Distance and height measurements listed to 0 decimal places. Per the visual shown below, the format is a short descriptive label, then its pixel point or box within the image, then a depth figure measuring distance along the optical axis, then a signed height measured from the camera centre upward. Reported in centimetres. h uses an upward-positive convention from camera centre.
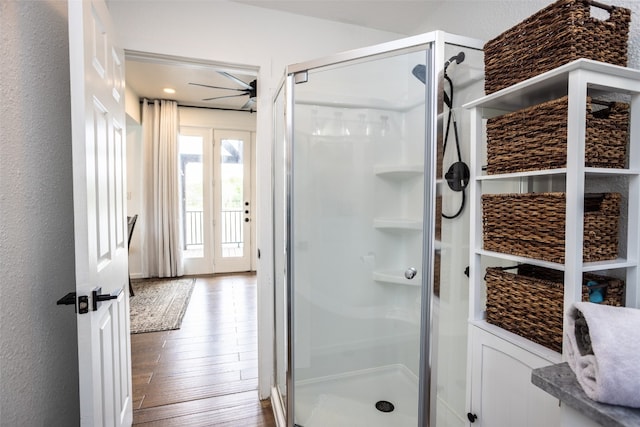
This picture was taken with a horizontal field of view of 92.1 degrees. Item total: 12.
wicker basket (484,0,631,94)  90 +51
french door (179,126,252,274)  491 +8
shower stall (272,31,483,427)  137 -17
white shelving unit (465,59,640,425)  84 +7
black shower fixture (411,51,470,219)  138 +21
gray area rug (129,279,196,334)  308 -117
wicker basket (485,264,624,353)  93 -32
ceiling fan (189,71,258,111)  336 +143
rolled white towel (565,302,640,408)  56 -30
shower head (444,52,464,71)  133 +65
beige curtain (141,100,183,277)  455 +22
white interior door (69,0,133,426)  100 -3
